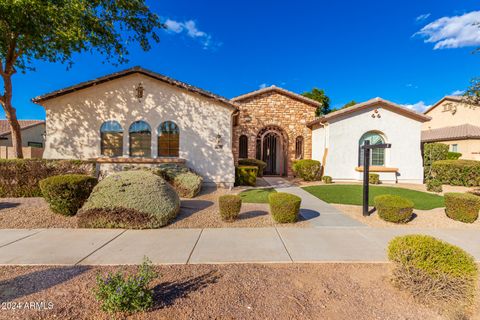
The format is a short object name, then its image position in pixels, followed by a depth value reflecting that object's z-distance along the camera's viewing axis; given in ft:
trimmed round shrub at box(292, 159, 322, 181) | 45.85
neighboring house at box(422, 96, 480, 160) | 60.70
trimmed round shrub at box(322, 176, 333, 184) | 43.12
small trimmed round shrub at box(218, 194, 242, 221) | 19.35
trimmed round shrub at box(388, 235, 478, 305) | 8.89
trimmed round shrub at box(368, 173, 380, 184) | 42.47
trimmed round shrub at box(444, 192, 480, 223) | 19.89
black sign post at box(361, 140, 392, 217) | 21.88
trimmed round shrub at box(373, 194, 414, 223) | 19.56
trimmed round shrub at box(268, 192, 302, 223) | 18.97
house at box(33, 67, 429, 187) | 34.19
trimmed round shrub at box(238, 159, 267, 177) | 50.55
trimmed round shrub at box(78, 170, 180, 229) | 17.89
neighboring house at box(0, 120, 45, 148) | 81.22
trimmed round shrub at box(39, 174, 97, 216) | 19.25
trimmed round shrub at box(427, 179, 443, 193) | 35.14
